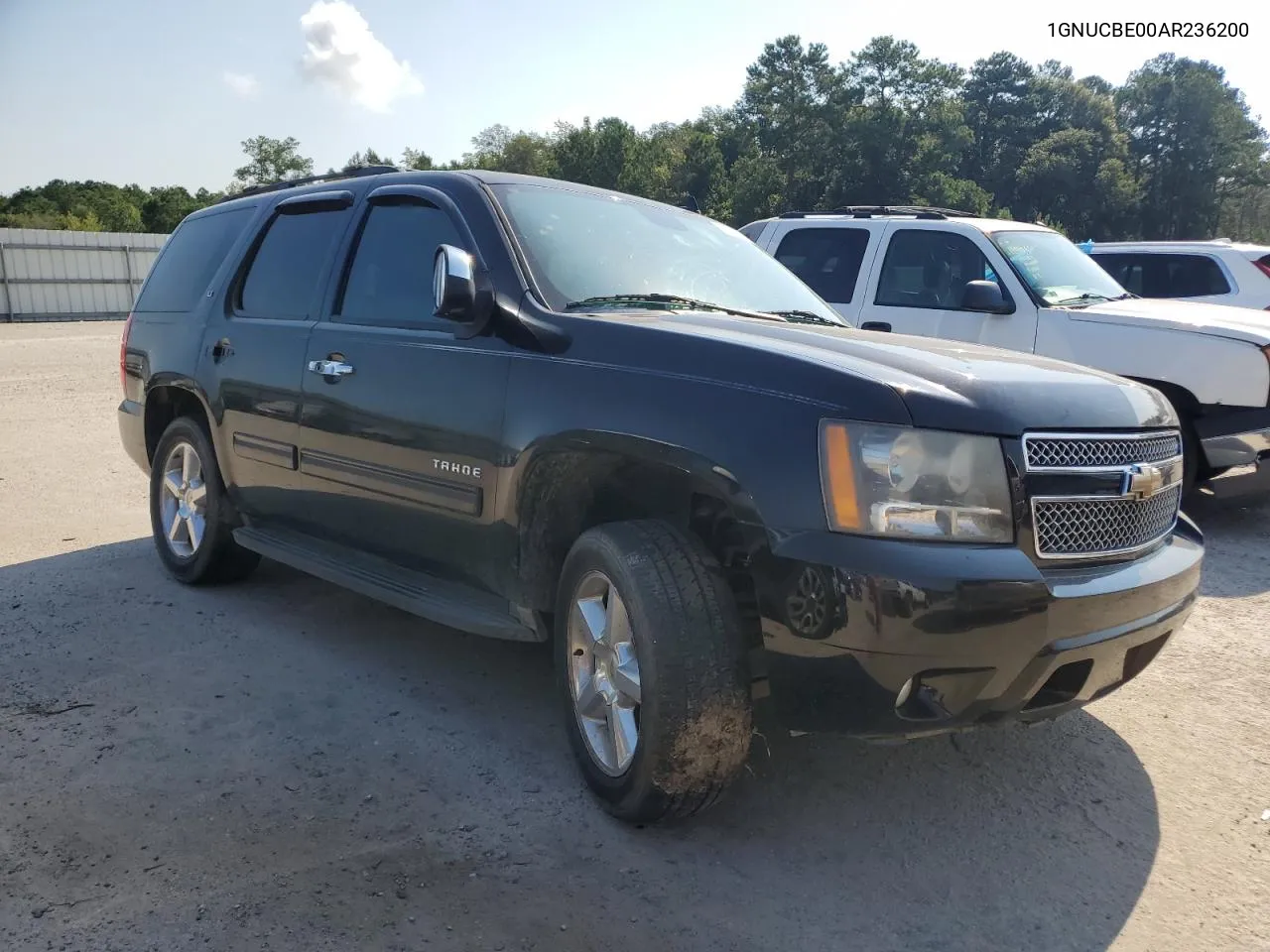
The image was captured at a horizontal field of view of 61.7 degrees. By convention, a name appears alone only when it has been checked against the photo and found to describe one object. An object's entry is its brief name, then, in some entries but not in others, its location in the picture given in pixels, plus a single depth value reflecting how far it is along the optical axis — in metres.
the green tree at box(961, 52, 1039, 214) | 76.38
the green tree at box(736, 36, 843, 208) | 63.38
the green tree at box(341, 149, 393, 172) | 69.54
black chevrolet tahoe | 2.61
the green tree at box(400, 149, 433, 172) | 79.44
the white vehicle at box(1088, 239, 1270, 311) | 9.55
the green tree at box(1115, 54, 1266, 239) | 63.62
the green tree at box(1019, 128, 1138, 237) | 63.19
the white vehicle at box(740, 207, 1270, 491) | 6.46
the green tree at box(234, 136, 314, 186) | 67.56
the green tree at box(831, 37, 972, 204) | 60.97
